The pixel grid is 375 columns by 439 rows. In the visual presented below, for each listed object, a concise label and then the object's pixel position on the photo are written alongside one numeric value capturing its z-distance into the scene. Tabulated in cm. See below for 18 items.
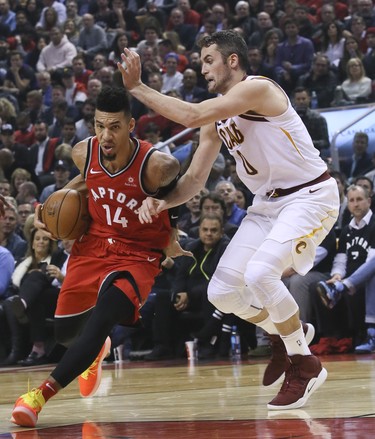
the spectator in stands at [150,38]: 1685
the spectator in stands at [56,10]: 1925
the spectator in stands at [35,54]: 1820
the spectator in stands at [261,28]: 1600
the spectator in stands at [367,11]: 1525
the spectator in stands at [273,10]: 1645
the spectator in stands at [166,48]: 1661
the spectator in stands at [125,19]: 1838
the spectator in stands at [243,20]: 1642
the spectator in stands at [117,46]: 1711
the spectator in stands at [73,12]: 1894
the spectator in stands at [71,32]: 1845
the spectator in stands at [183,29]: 1747
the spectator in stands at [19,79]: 1720
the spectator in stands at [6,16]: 1956
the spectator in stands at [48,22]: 1852
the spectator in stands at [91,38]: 1783
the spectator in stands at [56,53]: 1759
